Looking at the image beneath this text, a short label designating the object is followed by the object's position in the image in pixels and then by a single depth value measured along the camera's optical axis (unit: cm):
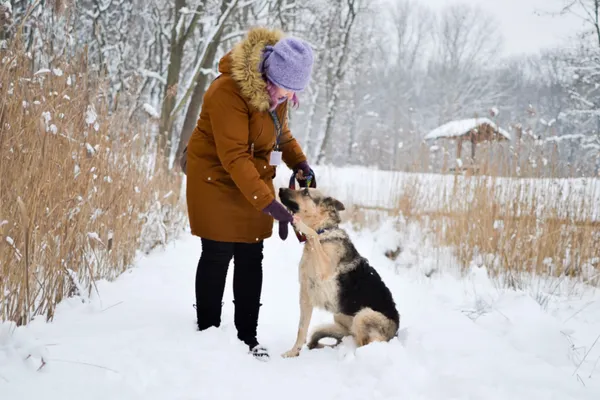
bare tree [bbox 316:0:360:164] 1991
